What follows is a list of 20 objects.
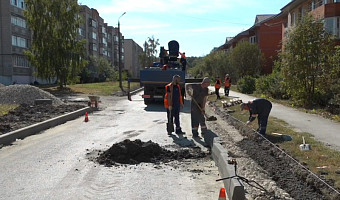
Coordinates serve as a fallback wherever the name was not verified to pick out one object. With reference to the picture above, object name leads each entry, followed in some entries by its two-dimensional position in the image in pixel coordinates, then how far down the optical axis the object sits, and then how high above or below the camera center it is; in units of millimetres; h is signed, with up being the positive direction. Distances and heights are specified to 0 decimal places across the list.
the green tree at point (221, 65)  49000 +1340
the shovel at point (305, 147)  7616 -1446
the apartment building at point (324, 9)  29016 +5281
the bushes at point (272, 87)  23159 -769
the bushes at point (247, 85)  31188 -835
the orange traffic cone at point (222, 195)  4507 -1407
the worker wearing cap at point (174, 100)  11102 -724
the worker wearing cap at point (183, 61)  23406 +859
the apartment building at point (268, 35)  54969 +5766
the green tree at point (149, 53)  82625 +4884
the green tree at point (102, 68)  72812 +1450
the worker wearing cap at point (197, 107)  10633 -885
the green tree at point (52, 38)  37188 +3692
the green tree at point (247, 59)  40750 +1681
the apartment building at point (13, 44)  53406 +4649
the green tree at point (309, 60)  17172 +643
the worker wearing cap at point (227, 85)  26359 -694
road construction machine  20656 -255
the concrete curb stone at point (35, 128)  9733 -1572
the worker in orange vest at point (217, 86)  24188 -700
